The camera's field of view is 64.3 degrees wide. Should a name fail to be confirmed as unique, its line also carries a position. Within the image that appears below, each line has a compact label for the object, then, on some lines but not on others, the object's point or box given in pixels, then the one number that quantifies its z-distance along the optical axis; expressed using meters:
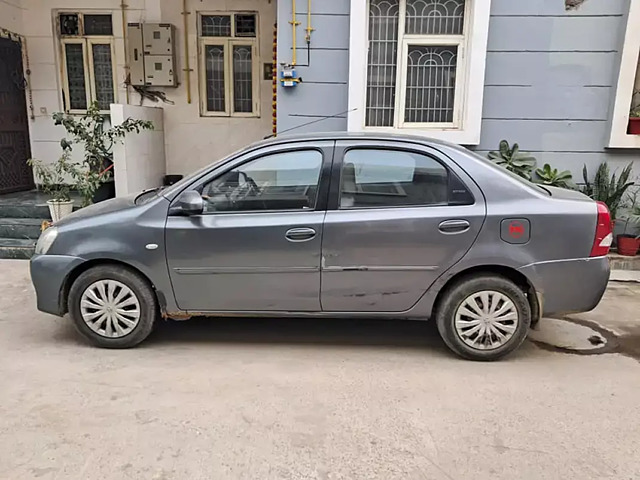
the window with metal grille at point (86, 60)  8.05
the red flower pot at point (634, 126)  5.86
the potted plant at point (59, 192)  6.34
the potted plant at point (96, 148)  6.48
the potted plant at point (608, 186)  5.80
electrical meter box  7.83
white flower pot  6.30
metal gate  7.57
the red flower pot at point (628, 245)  5.90
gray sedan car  3.43
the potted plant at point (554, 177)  5.85
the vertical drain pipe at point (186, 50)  7.88
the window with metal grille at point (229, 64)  7.99
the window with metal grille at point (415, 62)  5.75
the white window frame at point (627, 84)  5.54
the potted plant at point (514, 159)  5.83
